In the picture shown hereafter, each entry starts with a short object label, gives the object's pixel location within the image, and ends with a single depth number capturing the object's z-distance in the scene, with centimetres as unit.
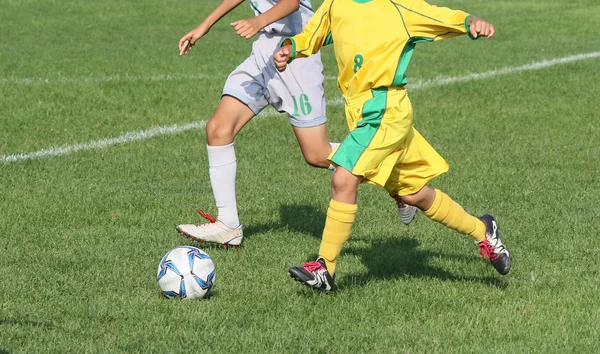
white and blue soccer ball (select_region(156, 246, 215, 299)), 1173
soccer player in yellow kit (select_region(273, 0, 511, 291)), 1173
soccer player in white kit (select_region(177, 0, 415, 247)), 1433
